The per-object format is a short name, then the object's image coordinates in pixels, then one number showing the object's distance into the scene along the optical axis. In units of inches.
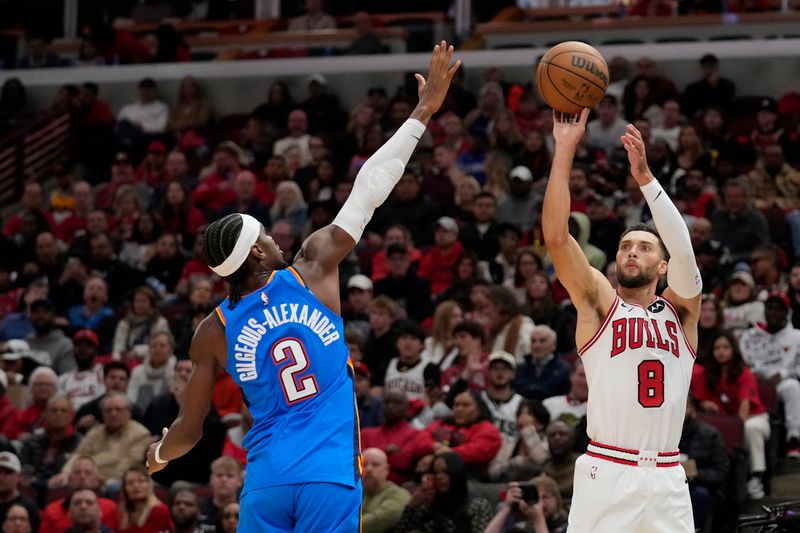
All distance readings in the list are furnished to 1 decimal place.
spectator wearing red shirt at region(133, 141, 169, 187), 733.3
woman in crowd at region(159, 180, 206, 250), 670.5
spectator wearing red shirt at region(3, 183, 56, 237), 716.0
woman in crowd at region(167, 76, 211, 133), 781.9
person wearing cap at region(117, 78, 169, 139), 784.3
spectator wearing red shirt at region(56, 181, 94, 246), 708.7
